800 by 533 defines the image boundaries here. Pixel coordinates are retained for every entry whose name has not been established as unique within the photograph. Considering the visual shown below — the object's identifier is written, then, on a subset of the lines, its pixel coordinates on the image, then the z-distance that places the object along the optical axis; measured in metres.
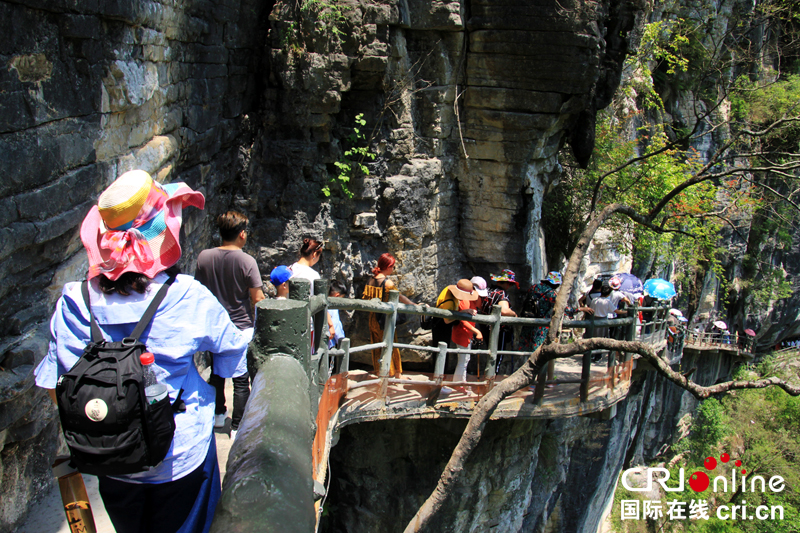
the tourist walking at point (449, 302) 5.16
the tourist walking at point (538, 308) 5.80
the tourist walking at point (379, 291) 5.14
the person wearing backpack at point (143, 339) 1.58
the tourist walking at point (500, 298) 5.64
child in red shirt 5.38
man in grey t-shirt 3.44
